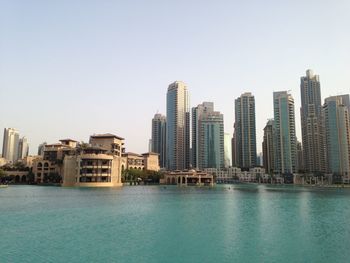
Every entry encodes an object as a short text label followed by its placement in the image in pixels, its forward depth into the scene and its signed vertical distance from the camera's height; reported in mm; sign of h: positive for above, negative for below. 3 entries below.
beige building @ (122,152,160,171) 181112 +7623
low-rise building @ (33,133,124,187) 122250 +3993
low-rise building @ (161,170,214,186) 185625 -2110
